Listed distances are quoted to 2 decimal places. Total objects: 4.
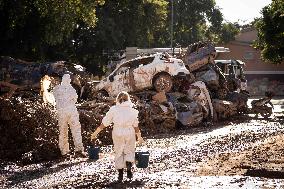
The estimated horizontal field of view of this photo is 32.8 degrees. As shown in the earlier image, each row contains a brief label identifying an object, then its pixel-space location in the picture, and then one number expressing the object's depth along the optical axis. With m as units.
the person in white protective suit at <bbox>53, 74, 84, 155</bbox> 11.94
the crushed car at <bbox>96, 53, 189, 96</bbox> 19.94
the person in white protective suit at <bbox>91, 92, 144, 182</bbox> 8.94
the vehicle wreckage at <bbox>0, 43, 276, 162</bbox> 16.72
